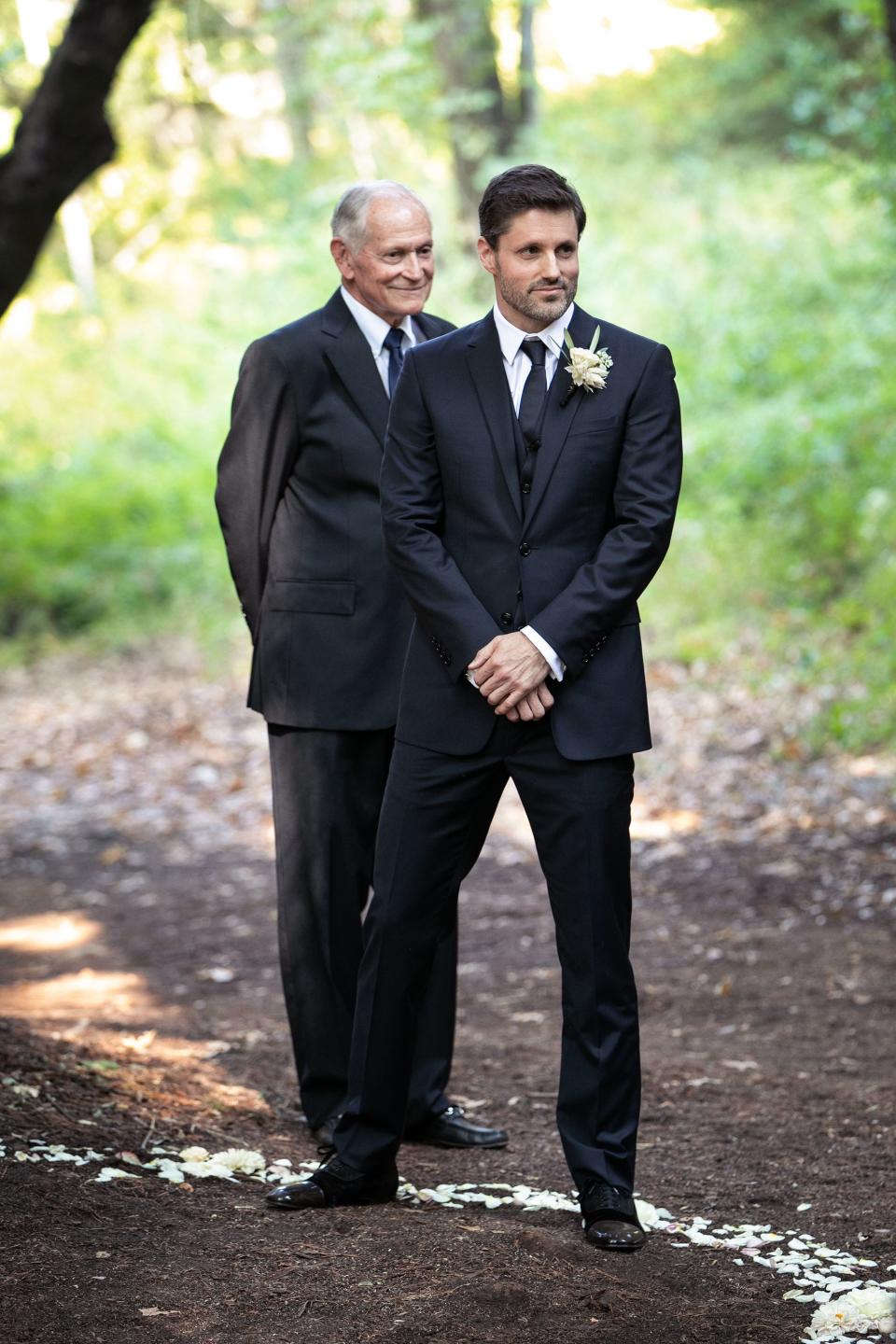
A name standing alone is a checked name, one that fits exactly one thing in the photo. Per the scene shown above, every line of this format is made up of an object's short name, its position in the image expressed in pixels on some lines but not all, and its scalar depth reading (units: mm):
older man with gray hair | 8234
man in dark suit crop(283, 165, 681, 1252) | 6562
